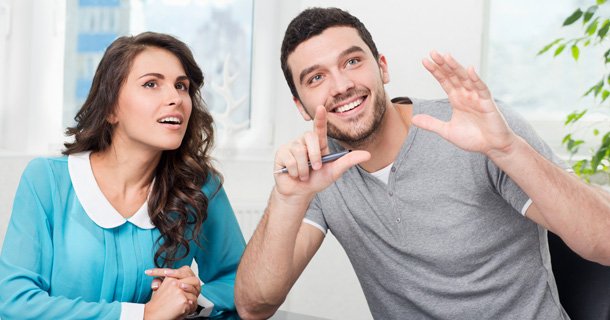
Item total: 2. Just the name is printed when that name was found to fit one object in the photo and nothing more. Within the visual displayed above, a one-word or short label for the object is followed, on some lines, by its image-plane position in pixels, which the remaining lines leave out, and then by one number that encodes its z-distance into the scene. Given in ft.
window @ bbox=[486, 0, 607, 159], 10.94
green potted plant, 7.51
